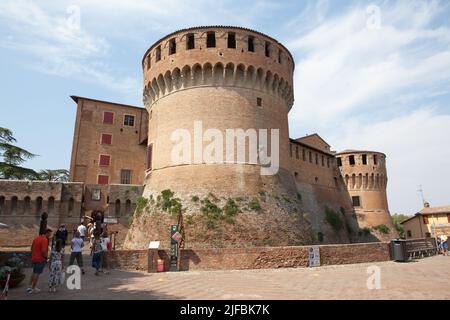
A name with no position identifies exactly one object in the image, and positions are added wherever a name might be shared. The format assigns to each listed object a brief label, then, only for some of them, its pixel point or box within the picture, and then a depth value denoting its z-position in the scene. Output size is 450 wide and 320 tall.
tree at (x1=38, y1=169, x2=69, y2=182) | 40.00
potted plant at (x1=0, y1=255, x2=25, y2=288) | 7.39
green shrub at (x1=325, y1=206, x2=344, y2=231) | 26.95
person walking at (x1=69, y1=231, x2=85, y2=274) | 9.80
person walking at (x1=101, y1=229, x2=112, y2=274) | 11.06
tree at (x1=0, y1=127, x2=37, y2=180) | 27.76
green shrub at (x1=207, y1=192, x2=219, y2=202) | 16.16
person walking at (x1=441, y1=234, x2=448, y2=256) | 19.26
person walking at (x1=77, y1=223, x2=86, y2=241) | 14.05
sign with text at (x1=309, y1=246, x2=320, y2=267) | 12.55
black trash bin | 14.77
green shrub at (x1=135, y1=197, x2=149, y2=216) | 17.84
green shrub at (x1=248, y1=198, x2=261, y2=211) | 16.22
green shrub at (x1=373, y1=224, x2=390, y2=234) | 33.09
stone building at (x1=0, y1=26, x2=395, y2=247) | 16.61
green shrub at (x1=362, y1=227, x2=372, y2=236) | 33.00
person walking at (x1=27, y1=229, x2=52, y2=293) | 7.17
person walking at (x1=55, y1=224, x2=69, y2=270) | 10.57
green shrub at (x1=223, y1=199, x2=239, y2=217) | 15.71
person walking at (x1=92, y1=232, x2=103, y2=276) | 10.16
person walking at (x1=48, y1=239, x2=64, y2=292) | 7.40
